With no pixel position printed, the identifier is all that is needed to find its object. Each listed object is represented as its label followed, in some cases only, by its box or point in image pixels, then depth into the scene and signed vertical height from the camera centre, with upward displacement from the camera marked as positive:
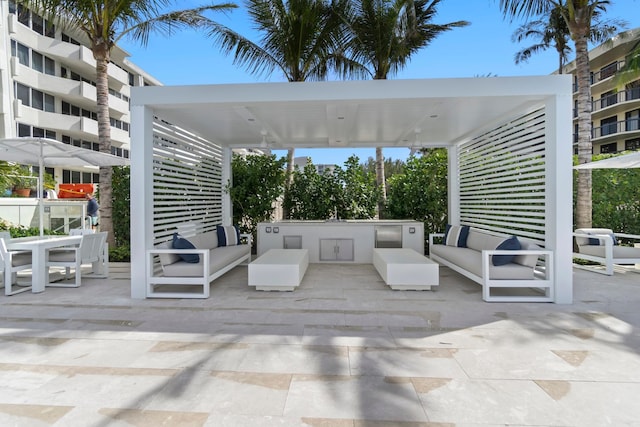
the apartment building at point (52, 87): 17.64 +6.91
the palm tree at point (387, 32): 10.01 +5.09
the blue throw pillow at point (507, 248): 5.57 -0.64
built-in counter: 8.82 -0.76
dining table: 5.99 -0.81
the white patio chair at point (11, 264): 5.76 -0.93
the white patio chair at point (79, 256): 6.50 -0.90
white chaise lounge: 7.19 -0.92
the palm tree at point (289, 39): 9.88 +4.86
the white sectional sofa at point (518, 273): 5.37 -1.03
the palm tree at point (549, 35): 14.83 +7.60
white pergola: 5.30 +1.64
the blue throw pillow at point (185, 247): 5.85 -0.63
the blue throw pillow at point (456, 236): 7.85 -0.65
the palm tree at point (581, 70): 8.48 +3.32
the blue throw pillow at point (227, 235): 8.38 -0.66
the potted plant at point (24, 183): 12.56 +0.94
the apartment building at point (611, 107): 25.83 +7.46
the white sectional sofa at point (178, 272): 5.66 -1.03
